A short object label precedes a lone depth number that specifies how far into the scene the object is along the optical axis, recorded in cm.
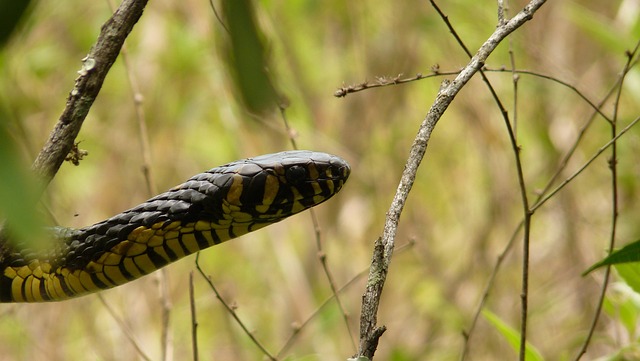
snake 561
